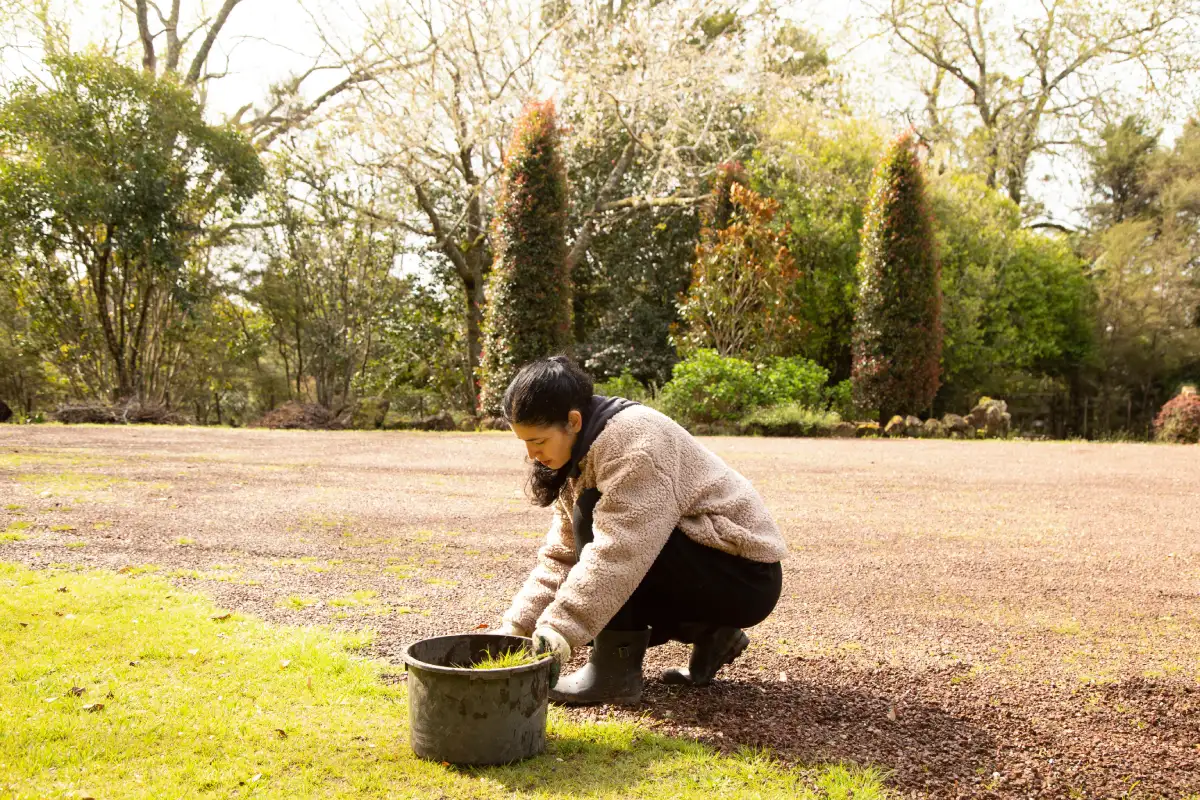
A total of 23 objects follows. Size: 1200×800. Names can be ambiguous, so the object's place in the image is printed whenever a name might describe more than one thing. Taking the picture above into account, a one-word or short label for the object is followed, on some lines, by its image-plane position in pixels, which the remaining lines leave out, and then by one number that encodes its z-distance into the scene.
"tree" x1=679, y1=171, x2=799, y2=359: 13.88
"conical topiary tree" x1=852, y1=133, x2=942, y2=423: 13.46
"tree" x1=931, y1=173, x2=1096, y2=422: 16.03
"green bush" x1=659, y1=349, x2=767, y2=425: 12.33
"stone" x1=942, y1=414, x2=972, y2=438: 12.79
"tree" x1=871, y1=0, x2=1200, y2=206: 21.03
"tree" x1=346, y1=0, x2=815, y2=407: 15.45
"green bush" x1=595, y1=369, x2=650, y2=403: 13.34
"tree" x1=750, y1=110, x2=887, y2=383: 16.23
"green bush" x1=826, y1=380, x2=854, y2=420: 14.27
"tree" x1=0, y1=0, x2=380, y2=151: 17.30
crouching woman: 2.23
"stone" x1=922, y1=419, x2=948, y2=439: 12.73
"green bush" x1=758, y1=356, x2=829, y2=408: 12.60
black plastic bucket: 1.99
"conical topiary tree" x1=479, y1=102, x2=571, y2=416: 13.48
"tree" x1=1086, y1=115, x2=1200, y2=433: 17.50
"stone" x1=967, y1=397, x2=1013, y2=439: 13.20
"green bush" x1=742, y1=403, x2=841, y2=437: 11.95
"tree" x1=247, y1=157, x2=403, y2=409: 15.35
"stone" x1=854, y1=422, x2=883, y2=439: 12.64
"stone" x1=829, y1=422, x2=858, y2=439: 12.41
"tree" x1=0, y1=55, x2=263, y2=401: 12.26
